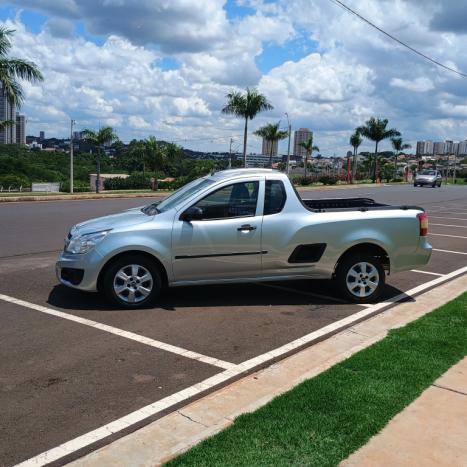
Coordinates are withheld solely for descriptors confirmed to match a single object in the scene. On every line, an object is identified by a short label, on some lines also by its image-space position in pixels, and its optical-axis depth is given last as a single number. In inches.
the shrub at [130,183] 2098.9
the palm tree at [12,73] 960.9
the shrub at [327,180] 2025.1
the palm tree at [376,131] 2492.6
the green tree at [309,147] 2480.3
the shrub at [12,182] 2576.5
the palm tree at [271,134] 1983.3
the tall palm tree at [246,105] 1616.6
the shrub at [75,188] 2237.9
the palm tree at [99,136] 1828.7
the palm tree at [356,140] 2524.6
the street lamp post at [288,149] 1738.9
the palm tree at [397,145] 2888.8
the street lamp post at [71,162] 1587.1
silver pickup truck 263.0
